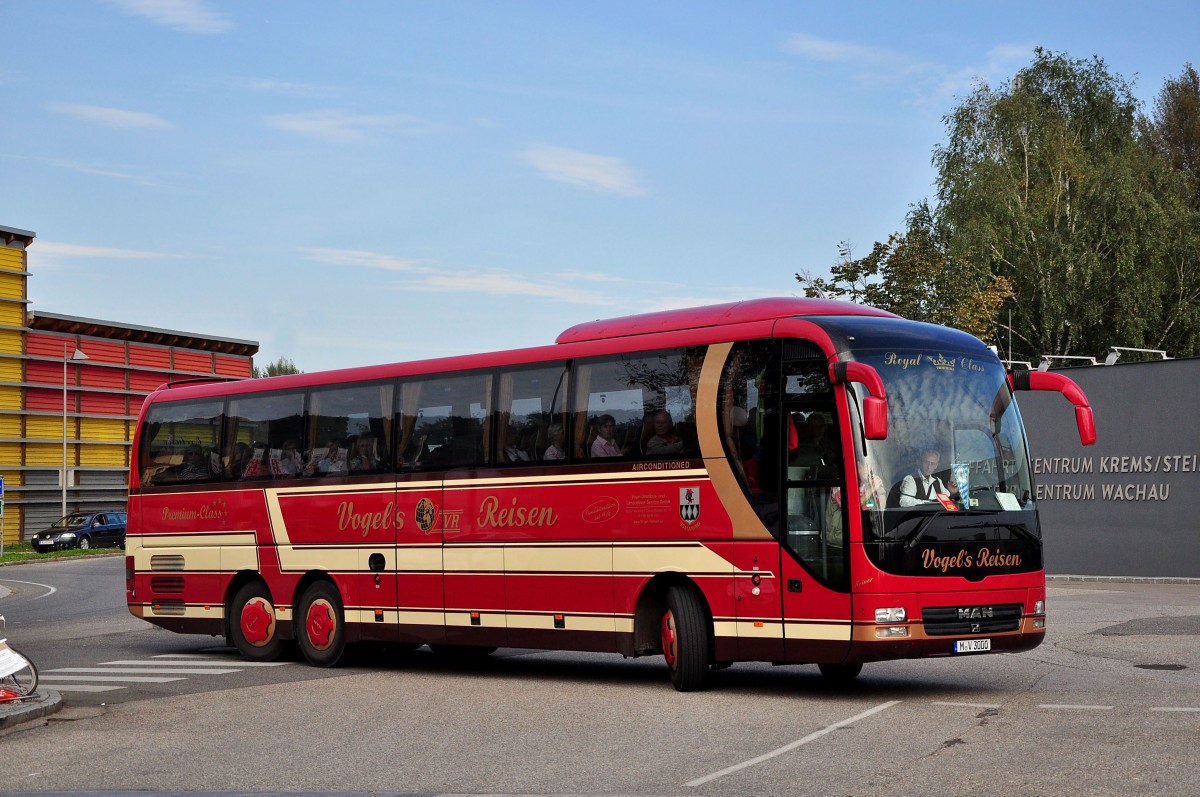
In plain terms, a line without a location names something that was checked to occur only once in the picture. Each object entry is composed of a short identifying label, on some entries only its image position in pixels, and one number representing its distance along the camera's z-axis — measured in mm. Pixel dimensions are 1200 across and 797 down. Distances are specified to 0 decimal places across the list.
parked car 58781
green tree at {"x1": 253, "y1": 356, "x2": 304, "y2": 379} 147875
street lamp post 61094
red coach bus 12719
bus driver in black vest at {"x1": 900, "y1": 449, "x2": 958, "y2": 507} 12680
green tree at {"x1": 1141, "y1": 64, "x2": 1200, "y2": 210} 77500
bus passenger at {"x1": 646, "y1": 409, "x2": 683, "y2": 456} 14094
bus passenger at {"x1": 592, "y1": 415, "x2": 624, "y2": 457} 14688
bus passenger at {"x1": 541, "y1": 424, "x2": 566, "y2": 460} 15195
